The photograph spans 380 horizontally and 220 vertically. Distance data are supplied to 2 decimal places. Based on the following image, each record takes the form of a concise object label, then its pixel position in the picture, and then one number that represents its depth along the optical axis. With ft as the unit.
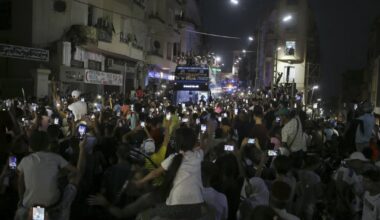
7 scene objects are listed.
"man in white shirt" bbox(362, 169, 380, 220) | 17.56
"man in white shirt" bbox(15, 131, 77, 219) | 16.67
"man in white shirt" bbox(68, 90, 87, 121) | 39.85
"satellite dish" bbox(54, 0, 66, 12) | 85.25
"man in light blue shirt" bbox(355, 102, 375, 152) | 31.99
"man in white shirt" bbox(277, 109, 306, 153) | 30.96
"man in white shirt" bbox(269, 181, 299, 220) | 14.66
